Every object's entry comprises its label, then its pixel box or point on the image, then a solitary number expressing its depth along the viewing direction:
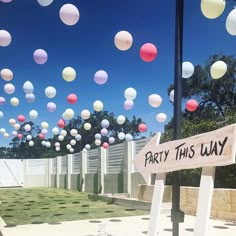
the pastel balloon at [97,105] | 7.64
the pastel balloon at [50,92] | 6.76
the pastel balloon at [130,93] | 6.94
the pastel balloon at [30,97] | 6.97
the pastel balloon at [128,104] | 7.10
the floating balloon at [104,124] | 10.42
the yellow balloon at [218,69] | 4.88
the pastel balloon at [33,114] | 8.82
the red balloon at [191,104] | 6.35
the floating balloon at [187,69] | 4.99
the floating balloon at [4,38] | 4.74
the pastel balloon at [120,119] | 9.42
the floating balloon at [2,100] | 7.14
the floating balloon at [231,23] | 3.90
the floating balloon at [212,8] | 3.41
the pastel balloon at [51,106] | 7.87
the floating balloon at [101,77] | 5.81
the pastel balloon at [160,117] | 7.76
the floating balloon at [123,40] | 4.52
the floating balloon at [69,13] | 4.39
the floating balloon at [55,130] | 11.92
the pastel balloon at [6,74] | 5.81
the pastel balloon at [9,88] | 6.61
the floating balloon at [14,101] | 7.47
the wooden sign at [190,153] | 1.93
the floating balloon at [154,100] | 6.35
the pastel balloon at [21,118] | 9.23
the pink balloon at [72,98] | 7.12
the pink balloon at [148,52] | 4.46
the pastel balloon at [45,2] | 4.01
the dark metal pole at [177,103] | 2.53
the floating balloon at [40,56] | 5.14
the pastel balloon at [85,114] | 8.87
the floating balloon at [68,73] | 5.77
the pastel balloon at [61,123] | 9.66
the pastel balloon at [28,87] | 6.72
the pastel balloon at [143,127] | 9.04
